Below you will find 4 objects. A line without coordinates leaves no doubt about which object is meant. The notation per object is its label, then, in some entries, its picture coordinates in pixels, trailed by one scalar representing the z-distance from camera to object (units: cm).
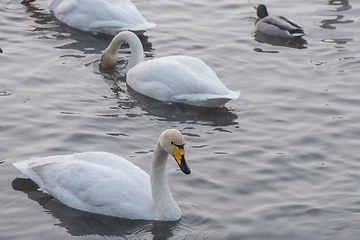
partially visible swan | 2442
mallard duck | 2502
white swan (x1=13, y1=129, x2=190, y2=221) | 1219
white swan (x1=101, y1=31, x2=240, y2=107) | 1817
